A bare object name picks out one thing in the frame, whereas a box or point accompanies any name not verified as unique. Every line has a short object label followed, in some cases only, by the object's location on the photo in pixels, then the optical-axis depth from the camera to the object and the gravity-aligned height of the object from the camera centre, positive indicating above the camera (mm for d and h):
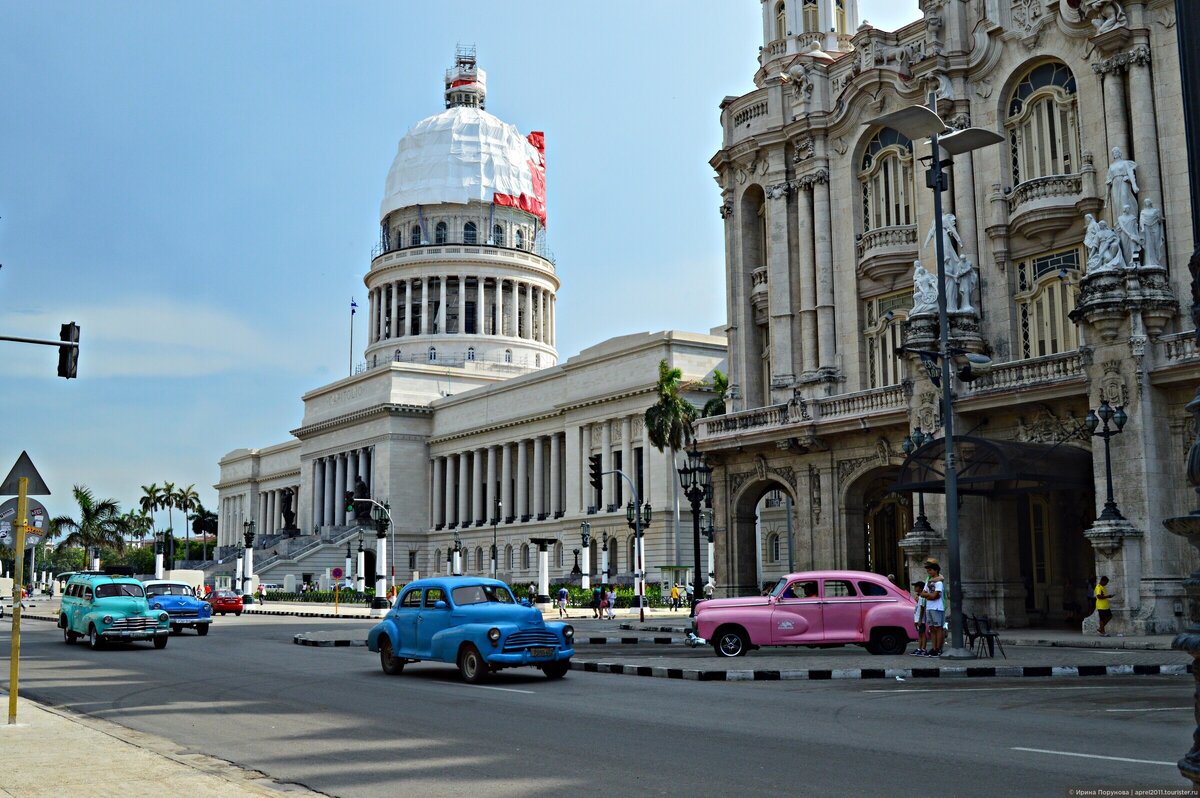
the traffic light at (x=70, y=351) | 21578 +4076
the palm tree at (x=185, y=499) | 155875 +10645
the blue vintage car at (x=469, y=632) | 19688 -839
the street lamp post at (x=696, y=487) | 44281 +3339
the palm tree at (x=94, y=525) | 128875 +6386
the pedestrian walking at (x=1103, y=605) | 28812 -744
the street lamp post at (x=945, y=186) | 24219 +7772
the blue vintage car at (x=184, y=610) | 36844 -766
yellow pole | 13461 +57
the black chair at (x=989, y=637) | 23814 -1192
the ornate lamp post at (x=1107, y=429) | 28828 +3413
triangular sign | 13578 +1168
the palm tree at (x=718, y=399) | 62562 +8932
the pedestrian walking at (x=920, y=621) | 24062 -876
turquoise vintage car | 29578 -698
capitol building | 87125 +14038
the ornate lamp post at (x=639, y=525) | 49153 +2221
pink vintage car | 24578 -783
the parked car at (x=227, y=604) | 60125 -974
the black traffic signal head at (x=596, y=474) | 46750 +4144
